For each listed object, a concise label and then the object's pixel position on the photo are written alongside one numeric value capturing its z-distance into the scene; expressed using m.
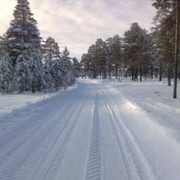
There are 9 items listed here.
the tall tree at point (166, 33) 13.94
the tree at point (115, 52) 47.47
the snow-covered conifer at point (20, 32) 22.30
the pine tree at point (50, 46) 33.73
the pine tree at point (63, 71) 26.31
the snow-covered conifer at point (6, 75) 19.78
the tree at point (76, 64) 80.19
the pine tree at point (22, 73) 19.44
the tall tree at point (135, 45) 36.90
